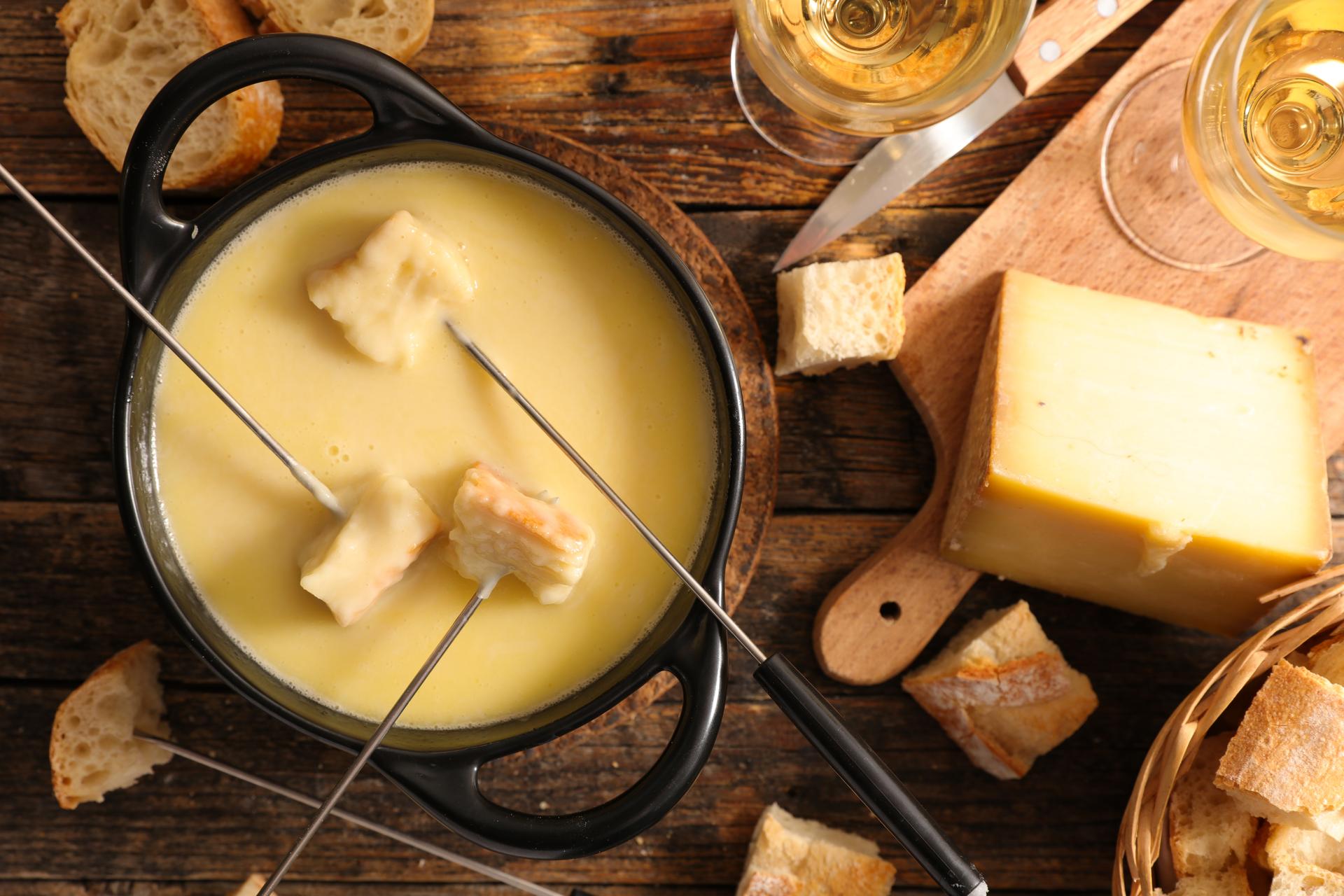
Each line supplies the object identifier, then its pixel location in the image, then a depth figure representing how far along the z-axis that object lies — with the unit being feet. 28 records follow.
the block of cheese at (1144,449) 2.87
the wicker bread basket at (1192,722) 2.83
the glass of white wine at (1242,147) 2.79
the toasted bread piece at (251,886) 2.97
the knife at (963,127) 2.95
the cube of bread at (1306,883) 2.83
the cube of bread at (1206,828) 2.90
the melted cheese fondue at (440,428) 2.82
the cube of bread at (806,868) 2.97
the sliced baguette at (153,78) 2.92
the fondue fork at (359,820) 2.93
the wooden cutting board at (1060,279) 2.98
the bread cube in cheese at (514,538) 2.74
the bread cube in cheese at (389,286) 2.78
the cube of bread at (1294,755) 2.80
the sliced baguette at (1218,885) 2.88
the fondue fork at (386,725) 2.66
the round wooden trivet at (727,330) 2.95
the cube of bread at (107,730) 2.93
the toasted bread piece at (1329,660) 2.86
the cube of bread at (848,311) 2.90
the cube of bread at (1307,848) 2.86
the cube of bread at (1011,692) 2.96
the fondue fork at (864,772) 2.66
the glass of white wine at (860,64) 2.82
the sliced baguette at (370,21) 2.93
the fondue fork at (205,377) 2.53
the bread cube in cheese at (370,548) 2.75
